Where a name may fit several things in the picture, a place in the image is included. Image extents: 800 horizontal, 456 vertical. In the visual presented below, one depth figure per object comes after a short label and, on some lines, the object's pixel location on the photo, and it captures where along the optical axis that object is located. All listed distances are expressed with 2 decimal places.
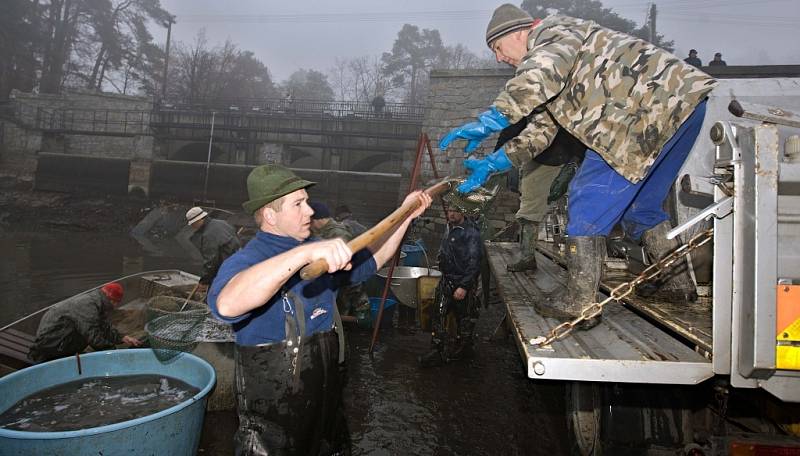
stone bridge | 21.03
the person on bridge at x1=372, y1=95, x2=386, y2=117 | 24.93
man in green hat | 2.29
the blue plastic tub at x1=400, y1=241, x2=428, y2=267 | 9.33
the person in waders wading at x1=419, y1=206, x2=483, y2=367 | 6.13
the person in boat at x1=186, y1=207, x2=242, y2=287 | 6.64
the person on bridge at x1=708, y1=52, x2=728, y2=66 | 11.93
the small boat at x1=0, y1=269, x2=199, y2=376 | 4.59
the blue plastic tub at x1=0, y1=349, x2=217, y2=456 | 2.33
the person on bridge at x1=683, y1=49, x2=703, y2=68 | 12.37
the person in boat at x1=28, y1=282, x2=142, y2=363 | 4.62
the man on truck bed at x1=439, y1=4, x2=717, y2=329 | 2.37
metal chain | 1.98
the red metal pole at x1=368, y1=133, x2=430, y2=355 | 5.11
